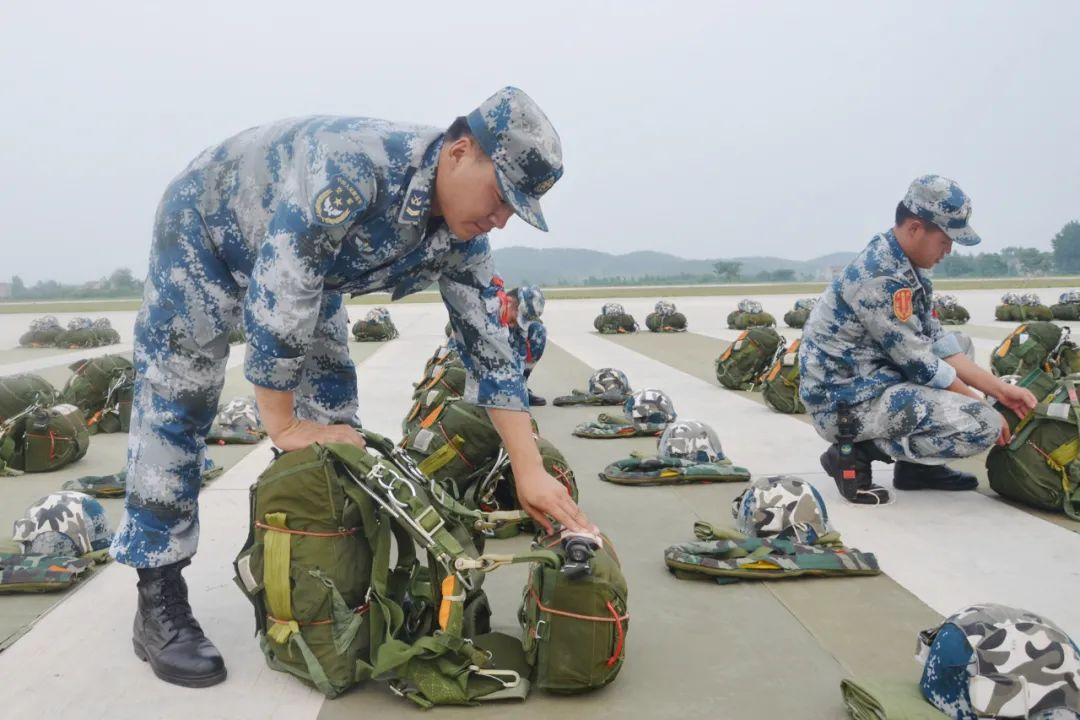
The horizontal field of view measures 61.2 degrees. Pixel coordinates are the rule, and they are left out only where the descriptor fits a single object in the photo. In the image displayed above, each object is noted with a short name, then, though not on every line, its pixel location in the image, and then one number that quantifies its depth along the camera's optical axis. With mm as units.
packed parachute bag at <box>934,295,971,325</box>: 18125
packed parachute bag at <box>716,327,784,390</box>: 9594
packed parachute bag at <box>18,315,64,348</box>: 17344
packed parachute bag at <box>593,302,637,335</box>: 17906
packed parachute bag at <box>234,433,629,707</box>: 2797
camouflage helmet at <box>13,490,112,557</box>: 4156
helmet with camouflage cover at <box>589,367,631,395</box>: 8898
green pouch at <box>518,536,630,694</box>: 2816
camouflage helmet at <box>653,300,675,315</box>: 18125
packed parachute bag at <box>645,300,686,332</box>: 17891
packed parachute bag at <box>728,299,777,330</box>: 17359
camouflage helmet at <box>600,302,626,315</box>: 18117
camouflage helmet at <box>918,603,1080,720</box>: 2463
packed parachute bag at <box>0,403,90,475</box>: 6113
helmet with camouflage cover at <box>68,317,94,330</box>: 17331
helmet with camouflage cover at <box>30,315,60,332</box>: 17438
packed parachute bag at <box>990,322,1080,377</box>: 7801
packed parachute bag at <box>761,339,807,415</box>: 8125
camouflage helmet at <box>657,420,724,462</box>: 5914
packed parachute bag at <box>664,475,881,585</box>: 3932
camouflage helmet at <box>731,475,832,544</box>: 4297
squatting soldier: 4902
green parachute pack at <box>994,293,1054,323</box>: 16781
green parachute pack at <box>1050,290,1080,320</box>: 16891
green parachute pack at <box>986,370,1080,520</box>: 4652
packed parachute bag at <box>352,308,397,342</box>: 16172
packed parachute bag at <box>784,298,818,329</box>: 18188
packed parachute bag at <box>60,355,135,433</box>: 7613
